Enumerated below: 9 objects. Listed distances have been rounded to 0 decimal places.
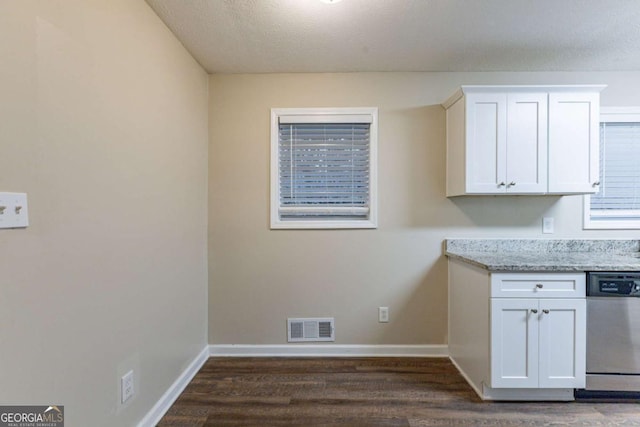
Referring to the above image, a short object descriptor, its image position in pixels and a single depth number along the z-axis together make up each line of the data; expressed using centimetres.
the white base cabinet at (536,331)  196
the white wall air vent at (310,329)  267
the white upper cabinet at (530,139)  228
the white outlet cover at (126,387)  154
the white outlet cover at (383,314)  267
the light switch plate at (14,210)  97
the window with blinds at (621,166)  263
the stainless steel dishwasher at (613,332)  195
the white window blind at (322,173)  270
